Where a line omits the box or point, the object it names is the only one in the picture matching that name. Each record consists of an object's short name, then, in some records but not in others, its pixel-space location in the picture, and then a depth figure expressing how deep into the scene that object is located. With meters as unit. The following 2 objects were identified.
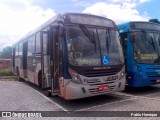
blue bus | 5.48
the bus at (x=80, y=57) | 4.37
